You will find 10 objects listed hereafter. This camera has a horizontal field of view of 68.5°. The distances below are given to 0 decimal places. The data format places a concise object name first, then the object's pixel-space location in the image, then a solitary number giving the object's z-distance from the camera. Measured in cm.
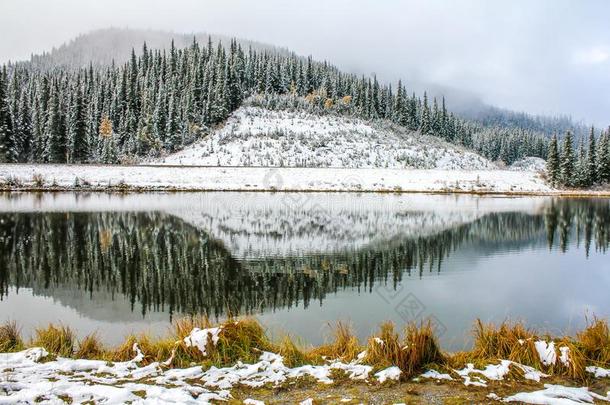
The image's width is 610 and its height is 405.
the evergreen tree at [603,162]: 7288
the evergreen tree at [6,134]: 6103
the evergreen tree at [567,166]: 7081
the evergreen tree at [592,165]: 7269
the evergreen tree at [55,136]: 6794
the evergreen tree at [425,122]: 12001
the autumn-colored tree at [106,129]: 8888
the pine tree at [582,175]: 7175
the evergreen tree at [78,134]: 7231
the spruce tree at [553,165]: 6981
